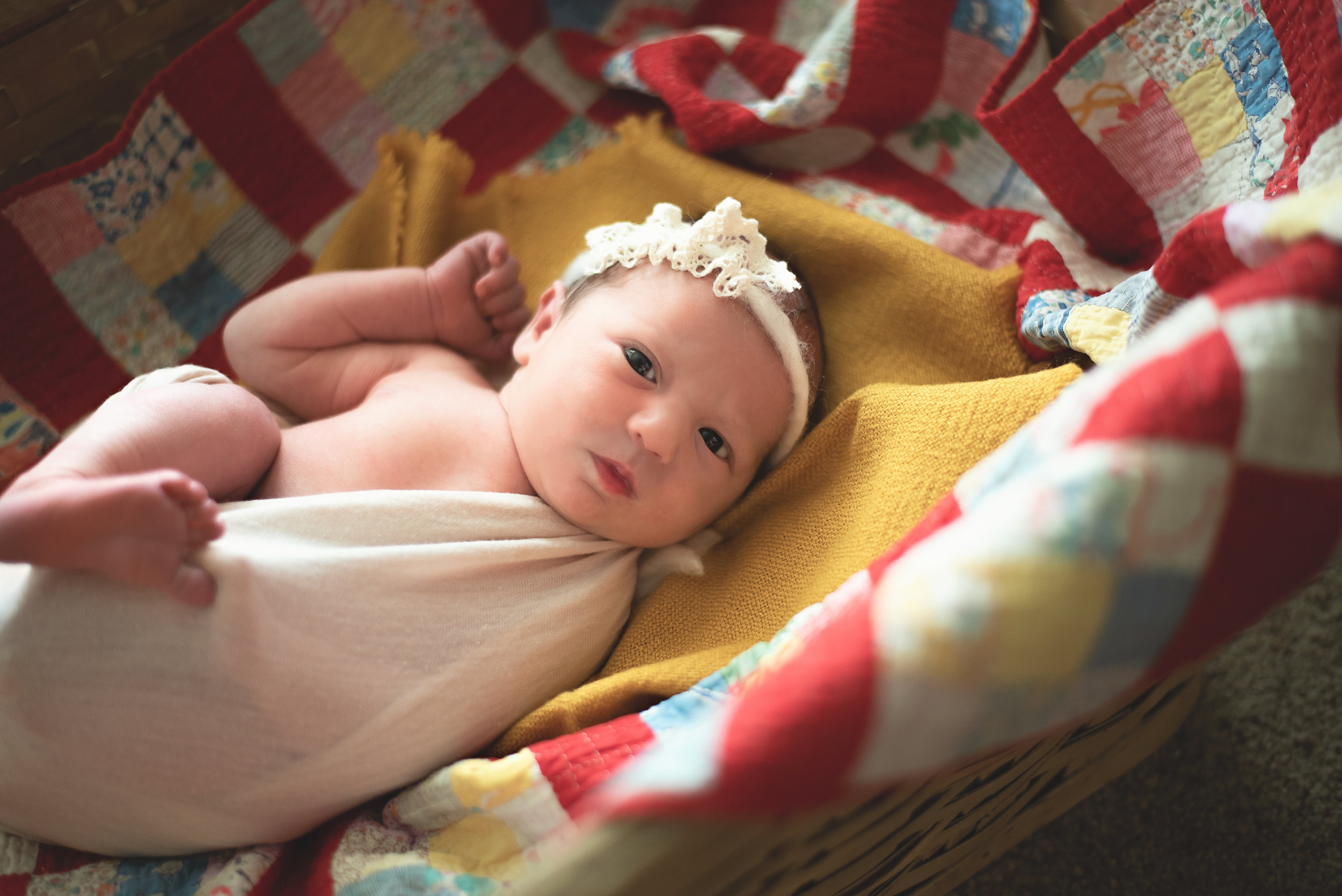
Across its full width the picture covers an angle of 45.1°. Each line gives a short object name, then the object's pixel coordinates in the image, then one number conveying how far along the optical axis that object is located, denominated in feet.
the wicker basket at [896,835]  1.31
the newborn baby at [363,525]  1.78
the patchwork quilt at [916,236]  1.46
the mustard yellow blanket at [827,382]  1.96
